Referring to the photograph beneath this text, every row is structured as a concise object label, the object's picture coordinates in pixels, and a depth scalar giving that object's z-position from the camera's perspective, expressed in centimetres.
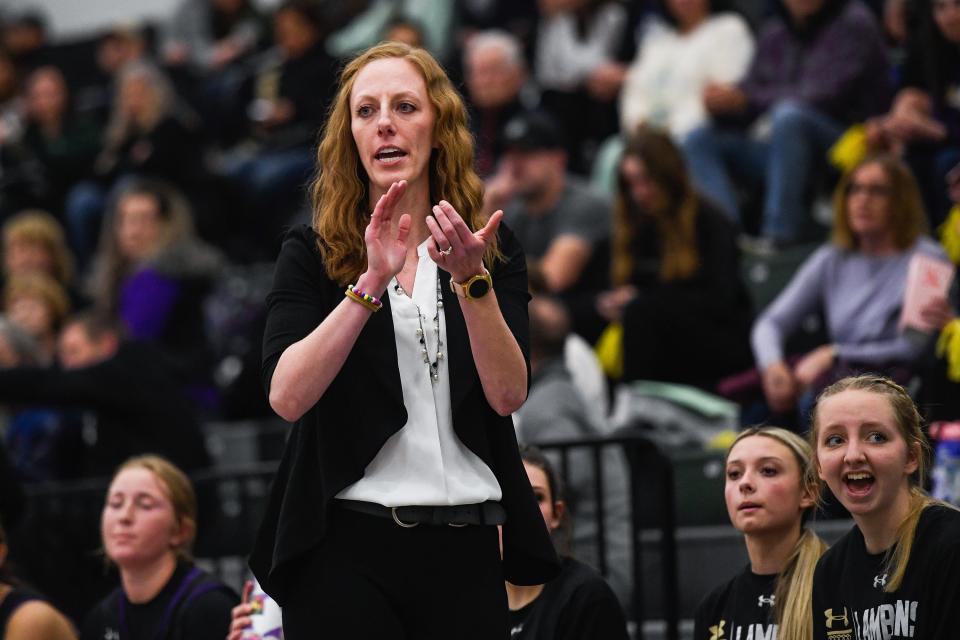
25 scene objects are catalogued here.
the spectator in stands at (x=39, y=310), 1666
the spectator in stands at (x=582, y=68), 1978
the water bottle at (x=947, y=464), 956
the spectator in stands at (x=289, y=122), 2186
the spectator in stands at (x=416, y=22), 2194
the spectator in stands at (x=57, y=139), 2420
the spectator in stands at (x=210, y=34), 2602
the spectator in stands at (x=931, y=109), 1410
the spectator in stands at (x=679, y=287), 1444
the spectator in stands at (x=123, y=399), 1391
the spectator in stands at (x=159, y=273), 1775
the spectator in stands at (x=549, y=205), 1677
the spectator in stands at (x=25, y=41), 2811
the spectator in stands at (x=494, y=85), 1897
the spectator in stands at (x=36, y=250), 1919
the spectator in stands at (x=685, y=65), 1798
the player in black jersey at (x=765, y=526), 805
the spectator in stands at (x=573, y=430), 1165
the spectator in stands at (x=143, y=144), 2147
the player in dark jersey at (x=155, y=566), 975
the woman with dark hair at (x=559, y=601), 872
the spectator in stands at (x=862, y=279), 1257
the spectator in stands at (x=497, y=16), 2195
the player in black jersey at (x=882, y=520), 696
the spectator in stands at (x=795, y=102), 1619
